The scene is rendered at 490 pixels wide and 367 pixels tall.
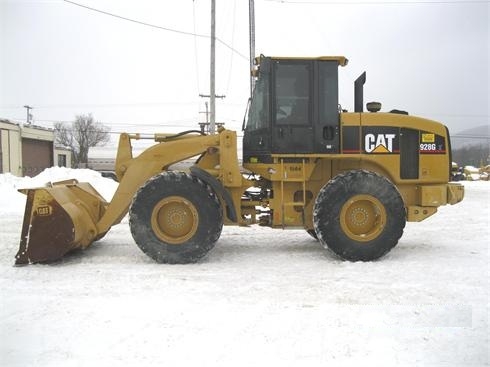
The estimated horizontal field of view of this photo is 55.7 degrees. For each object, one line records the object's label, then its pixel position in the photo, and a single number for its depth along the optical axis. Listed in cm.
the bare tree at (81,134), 7394
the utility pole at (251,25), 1798
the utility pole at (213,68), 1947
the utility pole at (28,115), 6869
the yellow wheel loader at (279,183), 607
